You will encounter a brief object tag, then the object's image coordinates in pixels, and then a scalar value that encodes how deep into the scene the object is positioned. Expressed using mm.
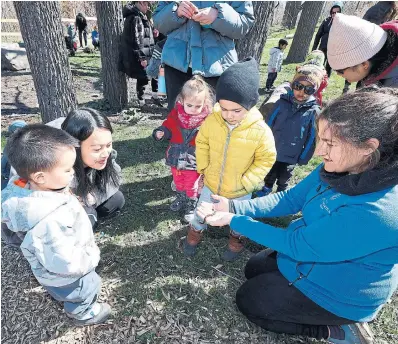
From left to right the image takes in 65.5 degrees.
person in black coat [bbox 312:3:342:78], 7320
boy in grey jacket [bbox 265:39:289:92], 6961
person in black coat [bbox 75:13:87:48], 12758
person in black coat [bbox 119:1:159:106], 5188
